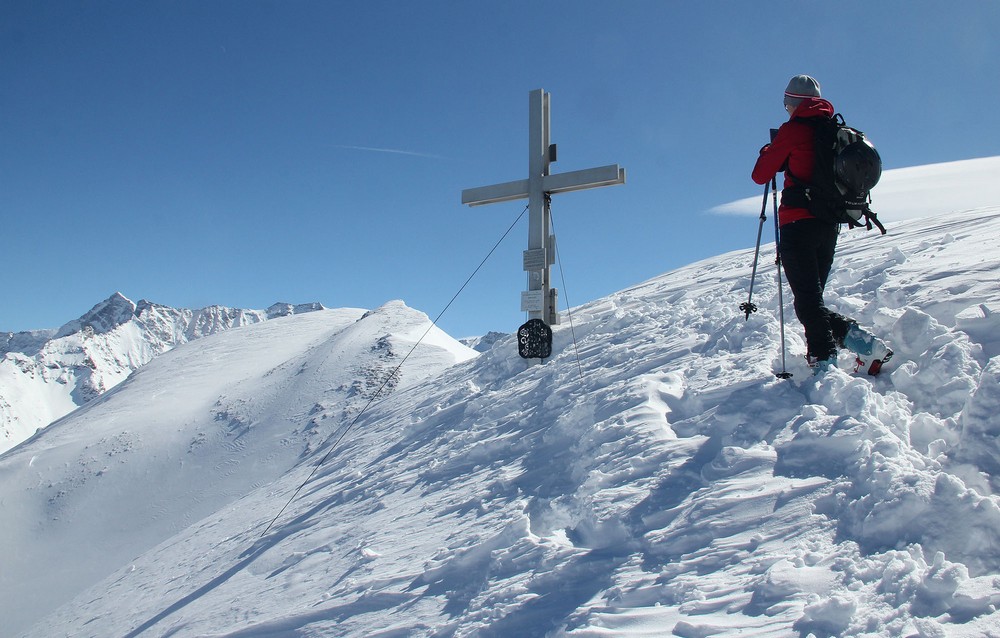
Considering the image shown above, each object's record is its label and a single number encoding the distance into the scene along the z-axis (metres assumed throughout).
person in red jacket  4.87
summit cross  9.43
